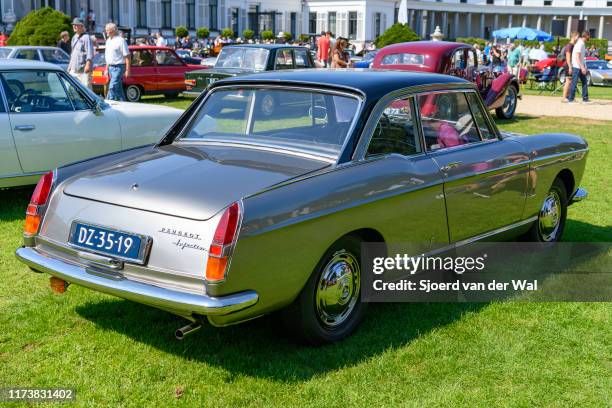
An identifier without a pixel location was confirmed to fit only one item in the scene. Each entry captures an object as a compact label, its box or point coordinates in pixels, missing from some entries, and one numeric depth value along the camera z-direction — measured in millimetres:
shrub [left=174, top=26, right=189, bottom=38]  61319
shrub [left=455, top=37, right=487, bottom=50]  79819
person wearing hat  14859
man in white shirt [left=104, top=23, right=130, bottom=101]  14406
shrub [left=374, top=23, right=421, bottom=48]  43375
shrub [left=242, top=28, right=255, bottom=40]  63762
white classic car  7375
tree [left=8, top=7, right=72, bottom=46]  28953
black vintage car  17281
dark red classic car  15641
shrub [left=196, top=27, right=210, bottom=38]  64875
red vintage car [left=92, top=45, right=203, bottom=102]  19891
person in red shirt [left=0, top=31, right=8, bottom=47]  31109
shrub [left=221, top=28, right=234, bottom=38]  58781
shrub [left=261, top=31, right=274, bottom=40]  64438
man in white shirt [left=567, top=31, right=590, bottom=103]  20406
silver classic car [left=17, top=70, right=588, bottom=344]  3820
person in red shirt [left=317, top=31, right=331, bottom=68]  23656
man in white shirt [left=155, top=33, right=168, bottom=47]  33066
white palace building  63438
